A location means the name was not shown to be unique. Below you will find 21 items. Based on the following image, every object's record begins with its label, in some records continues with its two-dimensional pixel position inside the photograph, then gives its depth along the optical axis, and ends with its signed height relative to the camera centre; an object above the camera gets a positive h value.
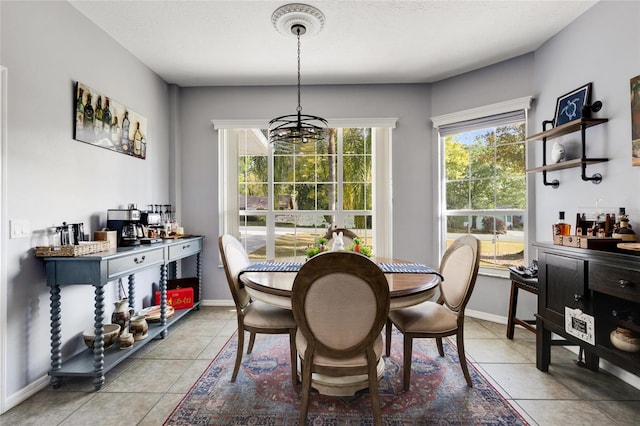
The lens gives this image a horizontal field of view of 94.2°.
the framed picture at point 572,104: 2.38 +0.92
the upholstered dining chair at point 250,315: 1.99 -0.70
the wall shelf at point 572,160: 2.24 +0.56
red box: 3.24 -0.91
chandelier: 2.25 +1.58
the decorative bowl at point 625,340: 1.68 -0.73
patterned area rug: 1.71 -1.17
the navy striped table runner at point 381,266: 2.14 -0.41
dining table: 1.71 -0.43
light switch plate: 1.85 -0.08
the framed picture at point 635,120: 1.98 +0.62
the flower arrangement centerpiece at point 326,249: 2.25 -0.26
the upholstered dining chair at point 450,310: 1.94 -0.70
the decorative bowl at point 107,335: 2.21 -0.91
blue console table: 1.96 -0.51
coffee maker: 2.55 -0.08
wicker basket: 1.97 -0.23
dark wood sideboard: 1.67 -0.54
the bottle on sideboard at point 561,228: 2.19 -0.11
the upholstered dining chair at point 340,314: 1.42 -0.50
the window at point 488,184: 3.17 +0.33
